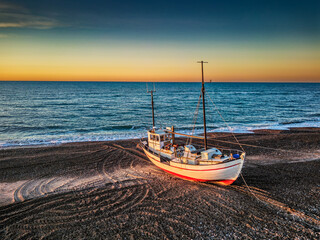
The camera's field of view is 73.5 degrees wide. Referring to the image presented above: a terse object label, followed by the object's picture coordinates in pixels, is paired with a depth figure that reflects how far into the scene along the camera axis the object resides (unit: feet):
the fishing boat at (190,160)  47.56
